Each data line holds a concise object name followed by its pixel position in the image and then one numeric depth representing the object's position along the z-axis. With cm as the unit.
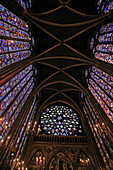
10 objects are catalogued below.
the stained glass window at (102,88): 965
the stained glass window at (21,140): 970
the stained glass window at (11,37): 787
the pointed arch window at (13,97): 816
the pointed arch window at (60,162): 1102
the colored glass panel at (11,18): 794
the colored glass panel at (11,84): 815
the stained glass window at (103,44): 955
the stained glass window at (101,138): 932
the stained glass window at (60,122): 1427
